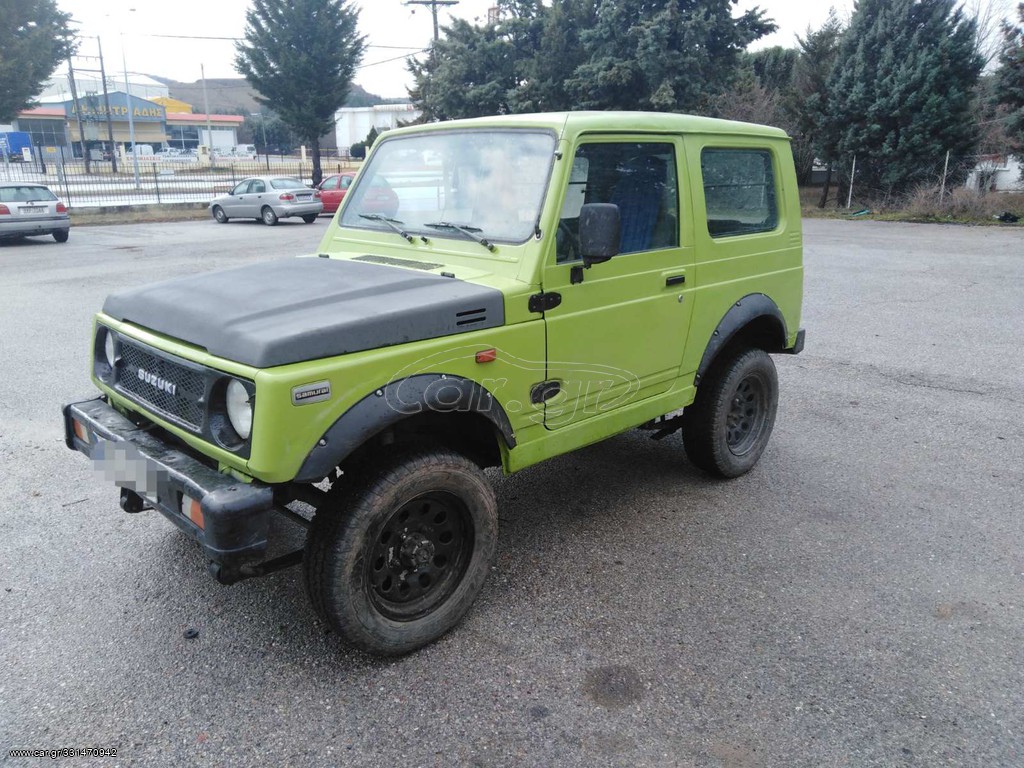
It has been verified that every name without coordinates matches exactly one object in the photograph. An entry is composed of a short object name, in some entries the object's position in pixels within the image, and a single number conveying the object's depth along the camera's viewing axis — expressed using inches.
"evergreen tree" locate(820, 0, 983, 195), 882.8
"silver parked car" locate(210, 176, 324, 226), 844.0
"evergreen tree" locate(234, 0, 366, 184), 1254.9
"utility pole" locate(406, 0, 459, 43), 1481.3
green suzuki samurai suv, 104.3
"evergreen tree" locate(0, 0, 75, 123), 1022.4
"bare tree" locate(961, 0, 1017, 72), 924.5
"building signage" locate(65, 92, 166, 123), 2547.2
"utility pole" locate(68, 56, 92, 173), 1714.1
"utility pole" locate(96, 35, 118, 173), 1734.7
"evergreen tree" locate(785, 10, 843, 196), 983.0
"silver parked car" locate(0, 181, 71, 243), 638.5
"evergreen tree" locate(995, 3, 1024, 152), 832.3
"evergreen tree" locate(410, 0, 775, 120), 935.7
